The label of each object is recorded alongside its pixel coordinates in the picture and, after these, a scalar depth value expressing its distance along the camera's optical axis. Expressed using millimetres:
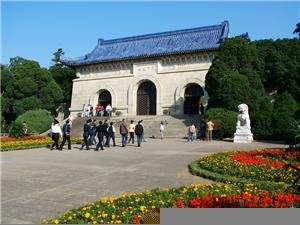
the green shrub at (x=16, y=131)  23578
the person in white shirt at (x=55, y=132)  17750
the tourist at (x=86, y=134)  17916
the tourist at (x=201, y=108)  32447
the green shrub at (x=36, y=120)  30844
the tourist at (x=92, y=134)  18578
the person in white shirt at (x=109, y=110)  35531
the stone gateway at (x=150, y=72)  35031
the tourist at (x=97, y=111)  36141
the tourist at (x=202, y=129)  23825
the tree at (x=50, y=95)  38281
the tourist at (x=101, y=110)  36181
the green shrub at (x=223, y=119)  23031
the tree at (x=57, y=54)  54069
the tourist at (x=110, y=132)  19172
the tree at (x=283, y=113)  22641
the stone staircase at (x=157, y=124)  27205
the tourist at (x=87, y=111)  36688
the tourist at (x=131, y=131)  20967
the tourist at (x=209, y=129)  22202
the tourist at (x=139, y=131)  19259
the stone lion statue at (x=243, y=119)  20812
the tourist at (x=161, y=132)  24700
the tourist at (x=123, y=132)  19047
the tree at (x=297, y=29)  30130
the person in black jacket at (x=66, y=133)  17703
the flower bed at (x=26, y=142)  18500
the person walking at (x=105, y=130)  18450
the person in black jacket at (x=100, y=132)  17625
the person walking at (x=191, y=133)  21908
